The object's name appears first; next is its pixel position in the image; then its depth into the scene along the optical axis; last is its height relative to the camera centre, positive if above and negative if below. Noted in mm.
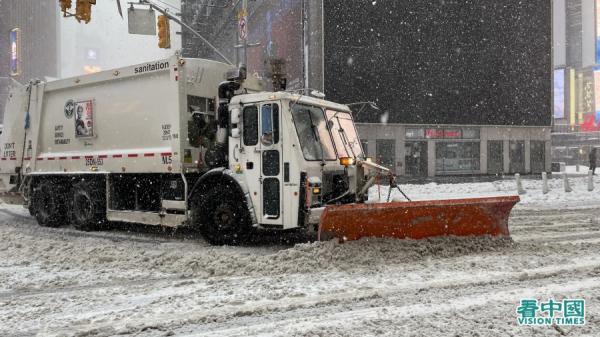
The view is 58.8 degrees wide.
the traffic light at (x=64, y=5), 13684 +3885
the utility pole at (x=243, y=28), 18298 +4352
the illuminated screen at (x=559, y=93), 67562 +7016
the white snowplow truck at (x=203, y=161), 7715 -152
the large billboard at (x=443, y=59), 28859 +5266
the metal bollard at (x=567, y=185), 19406 -1366
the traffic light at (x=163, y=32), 17516 +3997
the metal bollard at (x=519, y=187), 19656 -1426
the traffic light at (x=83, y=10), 13805 +3753
